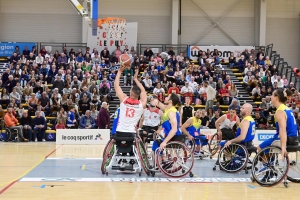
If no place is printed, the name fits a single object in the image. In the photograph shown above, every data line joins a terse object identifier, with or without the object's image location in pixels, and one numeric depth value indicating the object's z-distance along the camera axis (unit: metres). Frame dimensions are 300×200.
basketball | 8.87
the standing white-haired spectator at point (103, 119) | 18.69
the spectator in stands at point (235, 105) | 20.09
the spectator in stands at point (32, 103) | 20.29
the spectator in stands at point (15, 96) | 20.89
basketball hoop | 26.02
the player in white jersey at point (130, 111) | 9.00
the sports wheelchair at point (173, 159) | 8.86
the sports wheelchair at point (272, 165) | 7.93
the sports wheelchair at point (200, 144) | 12.09
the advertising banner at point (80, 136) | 18.09
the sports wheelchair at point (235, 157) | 9.59
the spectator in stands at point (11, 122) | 18.84
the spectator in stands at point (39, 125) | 19.11
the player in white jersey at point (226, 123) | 11.39
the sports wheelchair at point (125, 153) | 8.94
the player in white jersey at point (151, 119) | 12.16
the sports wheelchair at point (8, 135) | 18.91
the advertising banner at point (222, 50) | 27.14
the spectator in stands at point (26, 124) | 19.06
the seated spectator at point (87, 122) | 19.41
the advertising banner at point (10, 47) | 26.09
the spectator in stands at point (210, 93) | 21.31
